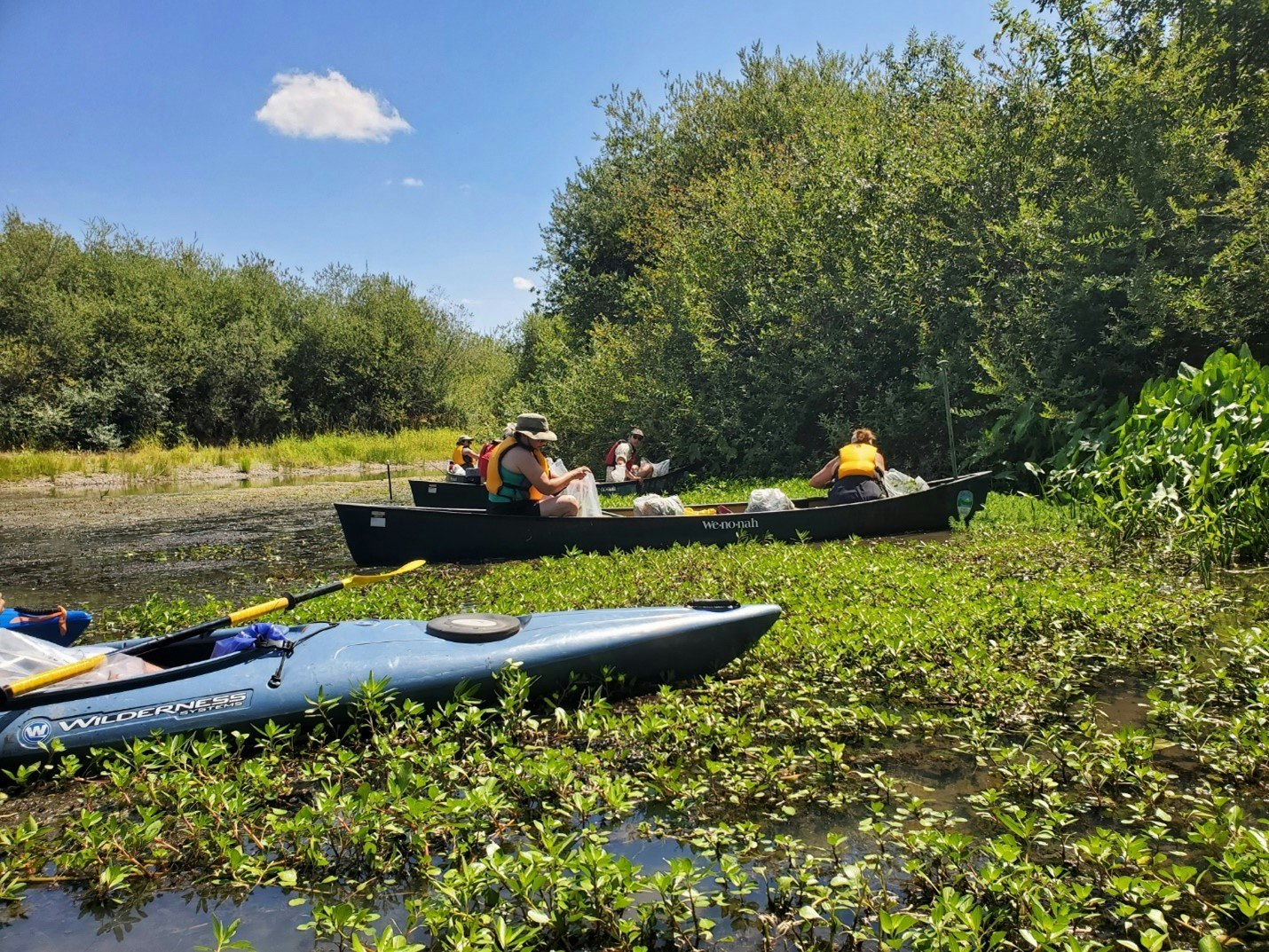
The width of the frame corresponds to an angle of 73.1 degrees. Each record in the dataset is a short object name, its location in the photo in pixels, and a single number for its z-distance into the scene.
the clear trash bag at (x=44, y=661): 4.13
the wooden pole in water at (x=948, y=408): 11.44
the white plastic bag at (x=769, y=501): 9.65
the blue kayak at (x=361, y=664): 3.98
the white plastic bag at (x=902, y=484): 10.12
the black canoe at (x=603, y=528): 9.05
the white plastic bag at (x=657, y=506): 9.62
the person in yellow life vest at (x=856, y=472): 9.46
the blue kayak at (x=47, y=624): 4.92
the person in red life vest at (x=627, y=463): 15.33
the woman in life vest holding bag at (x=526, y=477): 8.91
